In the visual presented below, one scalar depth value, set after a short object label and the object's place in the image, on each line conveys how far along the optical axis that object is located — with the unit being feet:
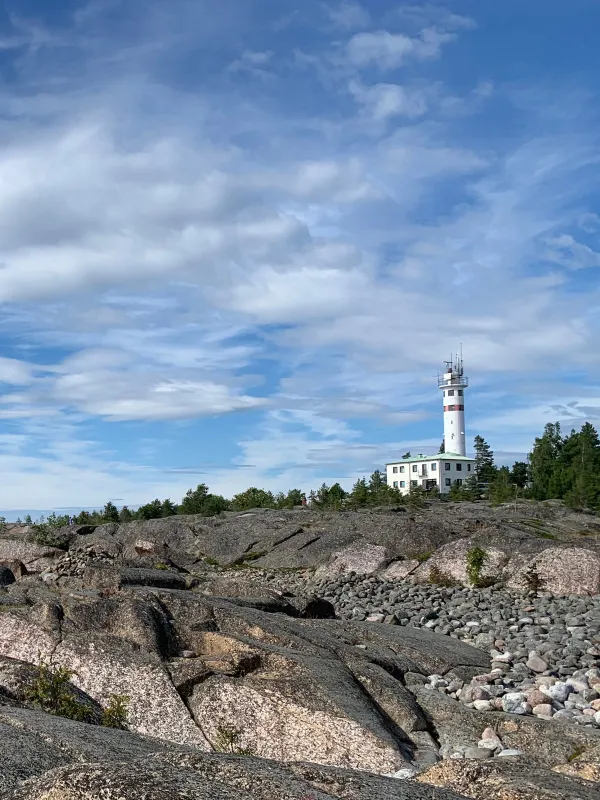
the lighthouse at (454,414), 467.52
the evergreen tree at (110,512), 308.73
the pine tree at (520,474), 408.87
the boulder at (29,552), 126.23
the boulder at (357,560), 131.13
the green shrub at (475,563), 114.11
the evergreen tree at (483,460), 419.82
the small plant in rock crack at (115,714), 34.55
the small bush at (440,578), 116.47
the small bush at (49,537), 143.53
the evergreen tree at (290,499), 312.09
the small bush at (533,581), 106.92
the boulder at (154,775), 14.55
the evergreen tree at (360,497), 303.89
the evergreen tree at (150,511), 310.94
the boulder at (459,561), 114.73
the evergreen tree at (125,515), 313.46
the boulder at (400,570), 122.97
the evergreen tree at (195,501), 304.09
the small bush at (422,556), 128.12
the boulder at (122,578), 62.90
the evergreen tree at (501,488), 311.68
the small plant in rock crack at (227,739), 34.96
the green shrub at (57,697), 33.46
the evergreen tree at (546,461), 359.62
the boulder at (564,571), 103.65
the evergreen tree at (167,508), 308.40
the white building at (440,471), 458.50
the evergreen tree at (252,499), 306.74
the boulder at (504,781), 17.63
